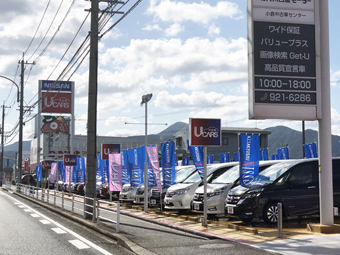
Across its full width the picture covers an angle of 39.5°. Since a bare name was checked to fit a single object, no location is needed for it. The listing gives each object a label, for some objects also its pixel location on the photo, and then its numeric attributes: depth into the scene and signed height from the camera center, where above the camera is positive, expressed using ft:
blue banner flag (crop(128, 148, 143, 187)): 73.64 -0.53
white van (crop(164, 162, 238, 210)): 57.16 -3.23
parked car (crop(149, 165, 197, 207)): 66.08 -3.59
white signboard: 37.96 +8.46
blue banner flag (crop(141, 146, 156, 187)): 67.87 -1.92
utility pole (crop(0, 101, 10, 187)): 230.34 +19.01
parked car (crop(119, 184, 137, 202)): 76.98 -4.61
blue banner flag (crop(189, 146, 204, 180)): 55.57 +0.92
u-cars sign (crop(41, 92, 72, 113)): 236.24 +31.04
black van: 43.73 -2.80
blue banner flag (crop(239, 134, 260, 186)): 48.47 +0.91
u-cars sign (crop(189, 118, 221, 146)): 46.70 +3.25
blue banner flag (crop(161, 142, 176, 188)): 62.69 -0.05
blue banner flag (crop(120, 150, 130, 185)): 79.41 -0.91
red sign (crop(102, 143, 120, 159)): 79.97 +2.64
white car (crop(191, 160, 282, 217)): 50.01 -2.91
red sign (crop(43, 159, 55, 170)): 131.75 +0.01
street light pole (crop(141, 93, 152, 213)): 65.67 -0.05
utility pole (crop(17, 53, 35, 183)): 141.63 +15.81
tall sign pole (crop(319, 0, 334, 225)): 39.11 +2.33
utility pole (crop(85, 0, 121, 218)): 55.47 +6.26
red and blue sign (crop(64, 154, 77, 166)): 90.33 +1.06
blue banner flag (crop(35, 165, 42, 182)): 130.41 -2.16
